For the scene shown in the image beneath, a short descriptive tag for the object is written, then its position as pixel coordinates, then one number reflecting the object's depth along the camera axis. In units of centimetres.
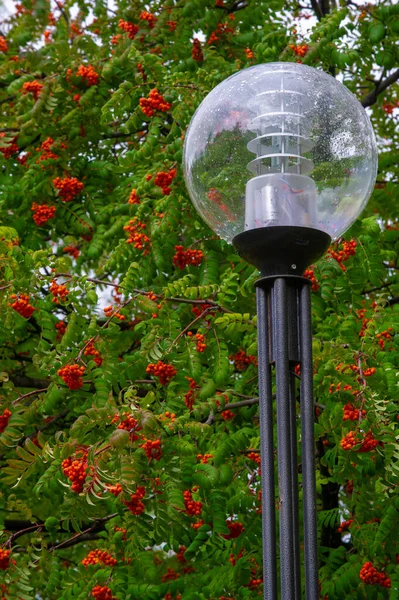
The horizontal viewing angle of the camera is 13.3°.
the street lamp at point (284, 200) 405
